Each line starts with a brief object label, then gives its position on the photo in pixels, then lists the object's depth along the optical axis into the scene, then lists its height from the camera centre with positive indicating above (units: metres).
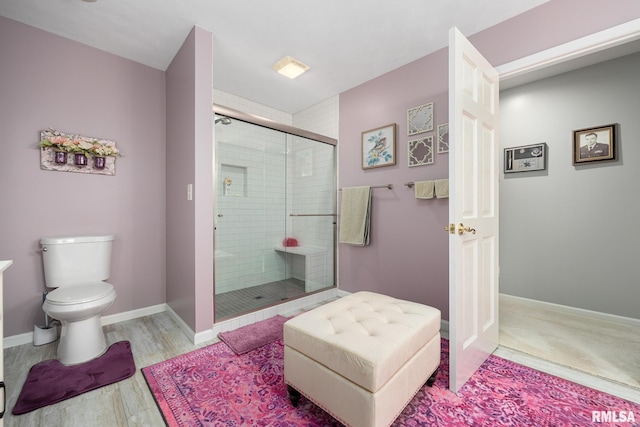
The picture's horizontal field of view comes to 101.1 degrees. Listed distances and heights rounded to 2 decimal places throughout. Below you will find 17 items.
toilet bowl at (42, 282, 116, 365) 1.71 -0.69
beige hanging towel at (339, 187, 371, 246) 2.87 -0.03
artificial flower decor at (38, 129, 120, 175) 2.13 +0.53
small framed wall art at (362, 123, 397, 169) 2.68 +0.70
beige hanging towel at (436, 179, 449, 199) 2.21 +0.20
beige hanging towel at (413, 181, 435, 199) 2.33 +0.21
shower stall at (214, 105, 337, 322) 2.40 +0.01
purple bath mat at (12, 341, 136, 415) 1.44 -1.00
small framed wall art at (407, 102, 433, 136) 2.41 +0.88
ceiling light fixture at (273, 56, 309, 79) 2.53 +1.45
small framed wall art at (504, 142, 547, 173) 2.79 +0.59
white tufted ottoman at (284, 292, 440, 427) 1.12 -0.69
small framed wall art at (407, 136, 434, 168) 2.42 +0.57
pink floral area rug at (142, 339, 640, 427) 1.32 -1.04
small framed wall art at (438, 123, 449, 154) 2.30 +0.65
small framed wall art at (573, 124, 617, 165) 2.40 +0.63
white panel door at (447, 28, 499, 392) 1.50 +0.02
